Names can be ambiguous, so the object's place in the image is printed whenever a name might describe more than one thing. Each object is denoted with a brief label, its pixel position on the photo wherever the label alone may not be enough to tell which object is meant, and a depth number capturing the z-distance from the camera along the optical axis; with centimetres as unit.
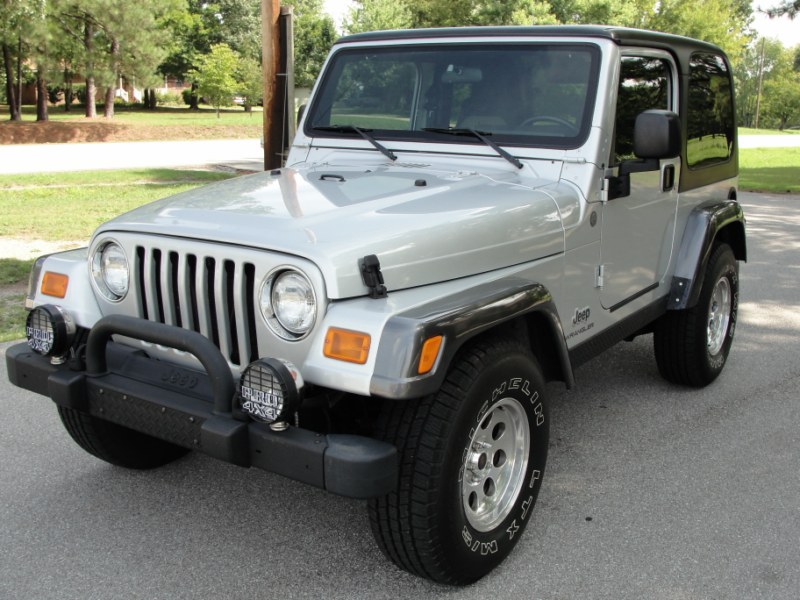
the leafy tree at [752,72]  7312
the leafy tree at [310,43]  4400
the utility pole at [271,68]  781
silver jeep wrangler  253
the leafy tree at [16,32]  2644
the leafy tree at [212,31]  4809
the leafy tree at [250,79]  4175
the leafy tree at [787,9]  1898
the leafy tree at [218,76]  3912
